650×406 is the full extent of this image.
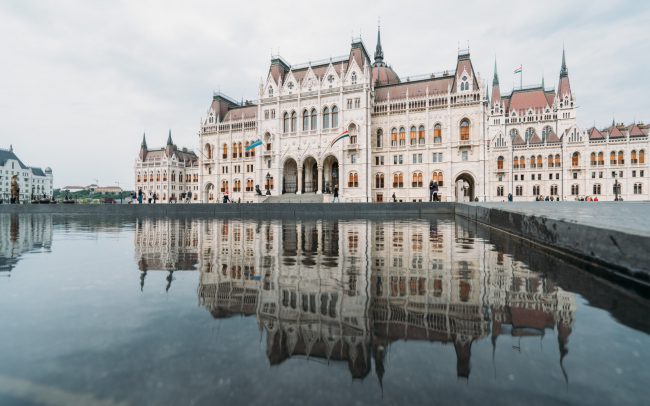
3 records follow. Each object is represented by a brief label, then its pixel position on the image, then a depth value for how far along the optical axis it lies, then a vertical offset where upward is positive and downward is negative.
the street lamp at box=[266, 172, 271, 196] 52.16 +4.01
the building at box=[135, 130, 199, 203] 80.88 +8.22
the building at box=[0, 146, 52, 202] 105.56 +10.22
